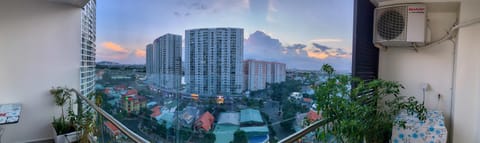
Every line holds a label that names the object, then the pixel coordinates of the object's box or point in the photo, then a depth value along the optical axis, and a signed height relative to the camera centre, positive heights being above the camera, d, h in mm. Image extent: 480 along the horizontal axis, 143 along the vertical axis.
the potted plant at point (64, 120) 3648 -809
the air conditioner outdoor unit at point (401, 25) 2922 +466
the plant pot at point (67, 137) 3623 -992
